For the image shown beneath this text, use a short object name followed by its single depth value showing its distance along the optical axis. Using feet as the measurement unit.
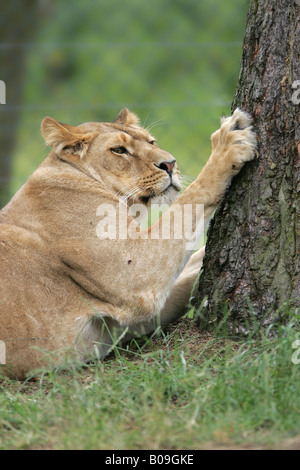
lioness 23.62
